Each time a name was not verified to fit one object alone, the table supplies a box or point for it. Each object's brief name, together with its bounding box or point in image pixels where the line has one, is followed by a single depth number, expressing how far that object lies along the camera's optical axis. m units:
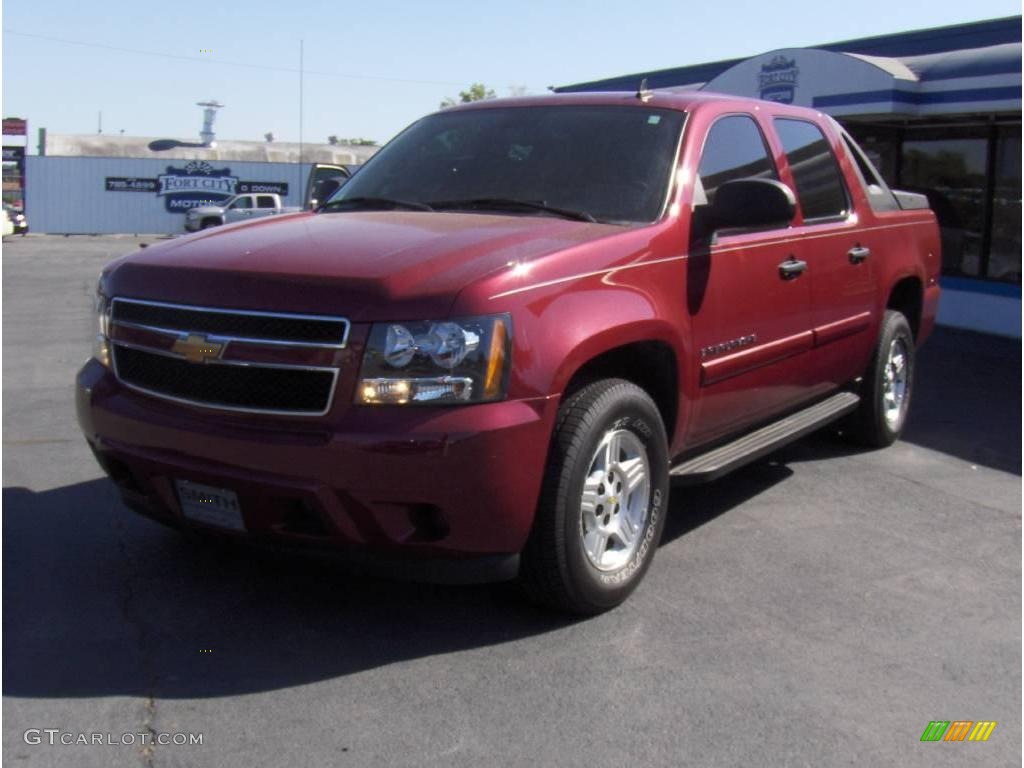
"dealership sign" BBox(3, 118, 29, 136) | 47.62
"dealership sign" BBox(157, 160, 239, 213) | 46.00
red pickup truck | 3.53
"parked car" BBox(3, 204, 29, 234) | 39.44
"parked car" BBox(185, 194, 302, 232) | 37.72
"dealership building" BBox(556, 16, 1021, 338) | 12.31
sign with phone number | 44.94
